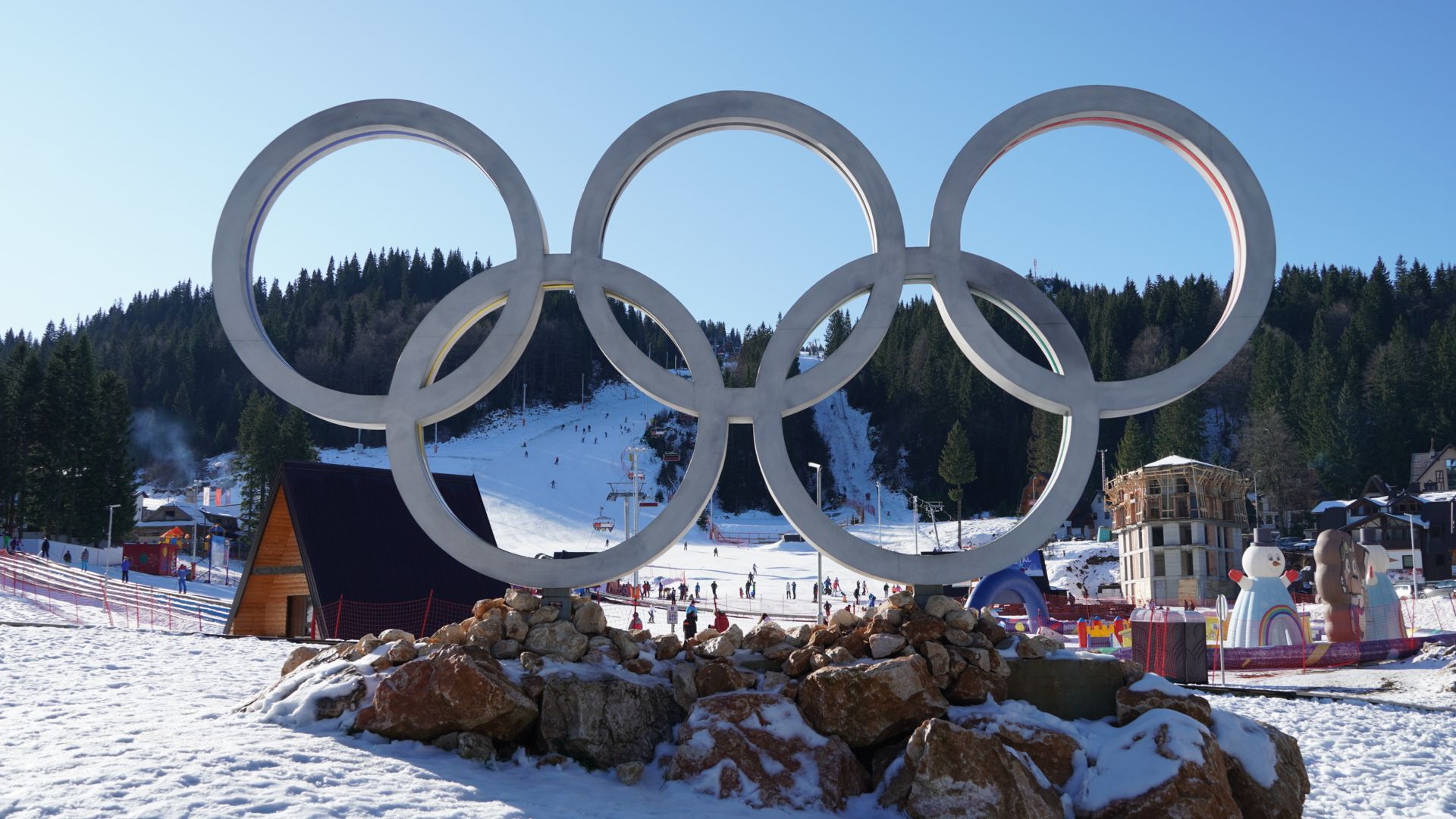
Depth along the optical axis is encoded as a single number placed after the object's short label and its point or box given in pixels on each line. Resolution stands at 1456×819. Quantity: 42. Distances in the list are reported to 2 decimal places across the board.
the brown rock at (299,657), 12.80
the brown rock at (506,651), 12.00
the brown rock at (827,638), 12.33
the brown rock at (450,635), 12.20
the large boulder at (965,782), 9.97
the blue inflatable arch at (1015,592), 23.06
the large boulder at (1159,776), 10.04
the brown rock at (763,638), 12.62
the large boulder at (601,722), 10.95
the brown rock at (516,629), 12.23
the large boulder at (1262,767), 10.62
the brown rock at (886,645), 11.69
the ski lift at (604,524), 75.11
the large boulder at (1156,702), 11.33
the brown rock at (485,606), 12.62
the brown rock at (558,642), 12.02
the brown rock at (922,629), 11.88
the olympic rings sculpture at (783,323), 12.98
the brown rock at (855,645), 11.95
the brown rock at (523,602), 12.61
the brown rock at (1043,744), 10.77
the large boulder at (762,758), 10.39
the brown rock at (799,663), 11.92
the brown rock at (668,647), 12.66
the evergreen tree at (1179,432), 88.69
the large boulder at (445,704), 10.69
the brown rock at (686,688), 11.75
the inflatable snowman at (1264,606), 27.52
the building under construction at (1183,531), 56.56
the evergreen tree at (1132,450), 87.06
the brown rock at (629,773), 10.50
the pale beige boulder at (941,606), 12.18
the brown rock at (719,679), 11.67
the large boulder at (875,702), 11.05
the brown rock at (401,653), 11.54
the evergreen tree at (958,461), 93.88
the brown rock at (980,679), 11.52
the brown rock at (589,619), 12.56
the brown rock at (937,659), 11.52
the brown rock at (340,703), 11.00
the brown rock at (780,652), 12.34
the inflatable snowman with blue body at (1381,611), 30.05
